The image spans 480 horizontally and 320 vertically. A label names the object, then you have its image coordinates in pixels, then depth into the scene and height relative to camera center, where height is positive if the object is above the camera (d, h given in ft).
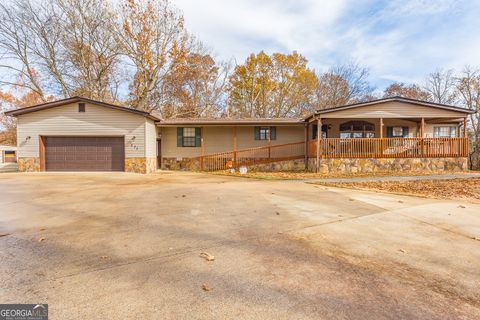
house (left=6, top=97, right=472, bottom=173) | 43.21 +3.04
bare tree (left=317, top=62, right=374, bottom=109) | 86.38 +25.76
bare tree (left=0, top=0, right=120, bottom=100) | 61.77 +32.05
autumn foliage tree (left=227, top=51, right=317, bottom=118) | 87.10 +26.70
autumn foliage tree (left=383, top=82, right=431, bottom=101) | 85.40 +24.55
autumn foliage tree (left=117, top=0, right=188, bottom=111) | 67.62 +34.92
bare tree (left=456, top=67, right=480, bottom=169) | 66.49 +18.37
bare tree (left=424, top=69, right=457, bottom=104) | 78.74 +24.36
